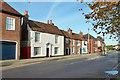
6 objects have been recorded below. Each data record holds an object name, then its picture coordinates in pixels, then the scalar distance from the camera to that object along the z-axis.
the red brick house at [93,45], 56.89
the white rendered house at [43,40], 24.20
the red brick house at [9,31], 18.86
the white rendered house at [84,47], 46.25
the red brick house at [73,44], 37.59
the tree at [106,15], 4.56
